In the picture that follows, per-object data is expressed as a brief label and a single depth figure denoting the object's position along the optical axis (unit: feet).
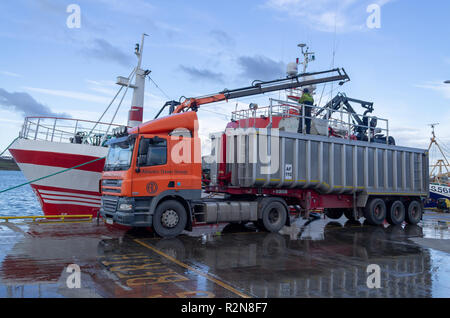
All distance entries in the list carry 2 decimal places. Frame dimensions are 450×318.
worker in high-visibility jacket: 41.93
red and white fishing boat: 46.11
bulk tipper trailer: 32.04
